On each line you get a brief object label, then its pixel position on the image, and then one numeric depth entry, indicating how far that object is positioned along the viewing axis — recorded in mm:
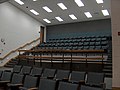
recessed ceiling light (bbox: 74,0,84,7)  5855
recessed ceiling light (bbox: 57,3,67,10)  6240
